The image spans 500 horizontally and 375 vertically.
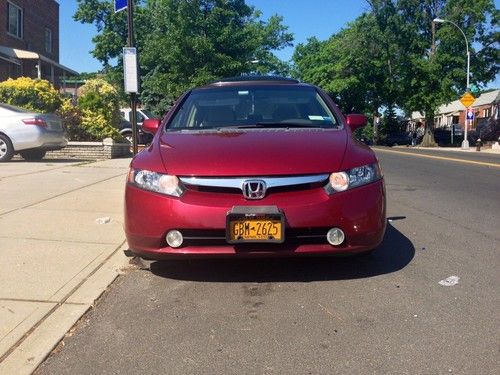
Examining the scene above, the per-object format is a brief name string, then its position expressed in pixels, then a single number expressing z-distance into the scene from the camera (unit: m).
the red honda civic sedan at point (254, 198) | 4.02
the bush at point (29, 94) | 16.08
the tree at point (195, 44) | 31.39
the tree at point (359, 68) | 47.03
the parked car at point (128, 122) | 22.31
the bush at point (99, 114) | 16.98
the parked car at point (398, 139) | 52.66
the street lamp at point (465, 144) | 35.97
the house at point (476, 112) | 53.66
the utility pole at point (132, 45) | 9.88
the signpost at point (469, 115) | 35.53
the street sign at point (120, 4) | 10.48
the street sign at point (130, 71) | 9.55
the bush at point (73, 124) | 16.89
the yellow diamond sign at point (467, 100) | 33.75
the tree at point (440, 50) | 43.25
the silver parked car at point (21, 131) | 12.82
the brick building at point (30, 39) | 25.05
